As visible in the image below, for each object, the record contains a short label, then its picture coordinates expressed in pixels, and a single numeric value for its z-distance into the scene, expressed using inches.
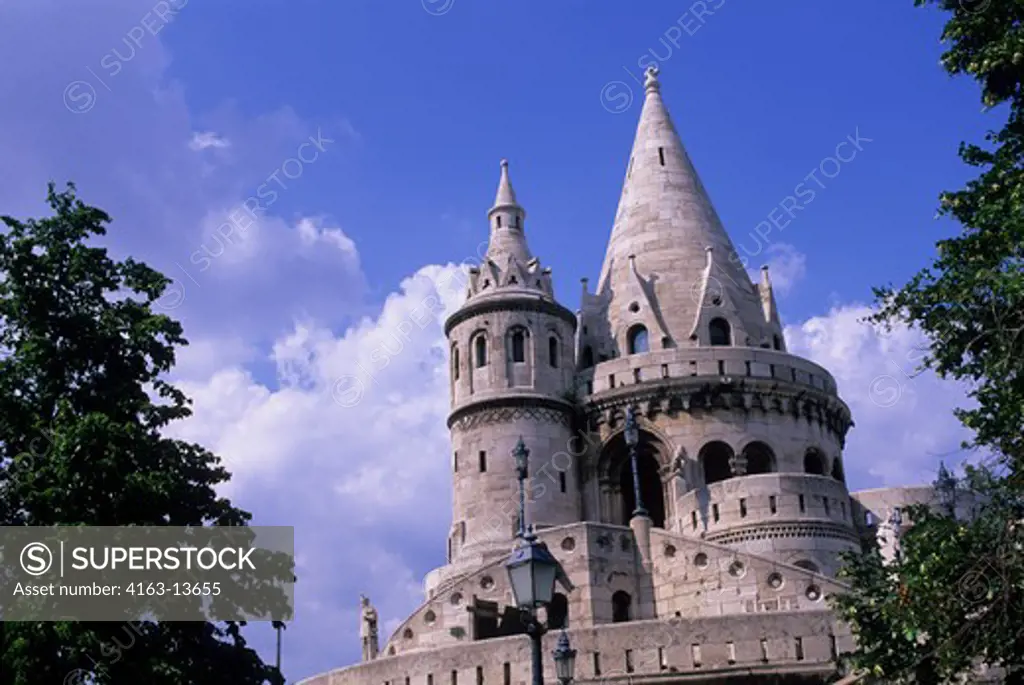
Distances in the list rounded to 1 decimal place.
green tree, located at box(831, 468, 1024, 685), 518.6
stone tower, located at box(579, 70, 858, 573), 1295.5
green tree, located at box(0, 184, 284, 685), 713.6
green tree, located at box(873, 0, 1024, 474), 547.2
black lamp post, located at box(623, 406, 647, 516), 1231.4
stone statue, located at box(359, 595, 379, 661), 1297.2
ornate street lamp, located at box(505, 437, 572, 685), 474.6
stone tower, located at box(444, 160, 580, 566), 1393.9
